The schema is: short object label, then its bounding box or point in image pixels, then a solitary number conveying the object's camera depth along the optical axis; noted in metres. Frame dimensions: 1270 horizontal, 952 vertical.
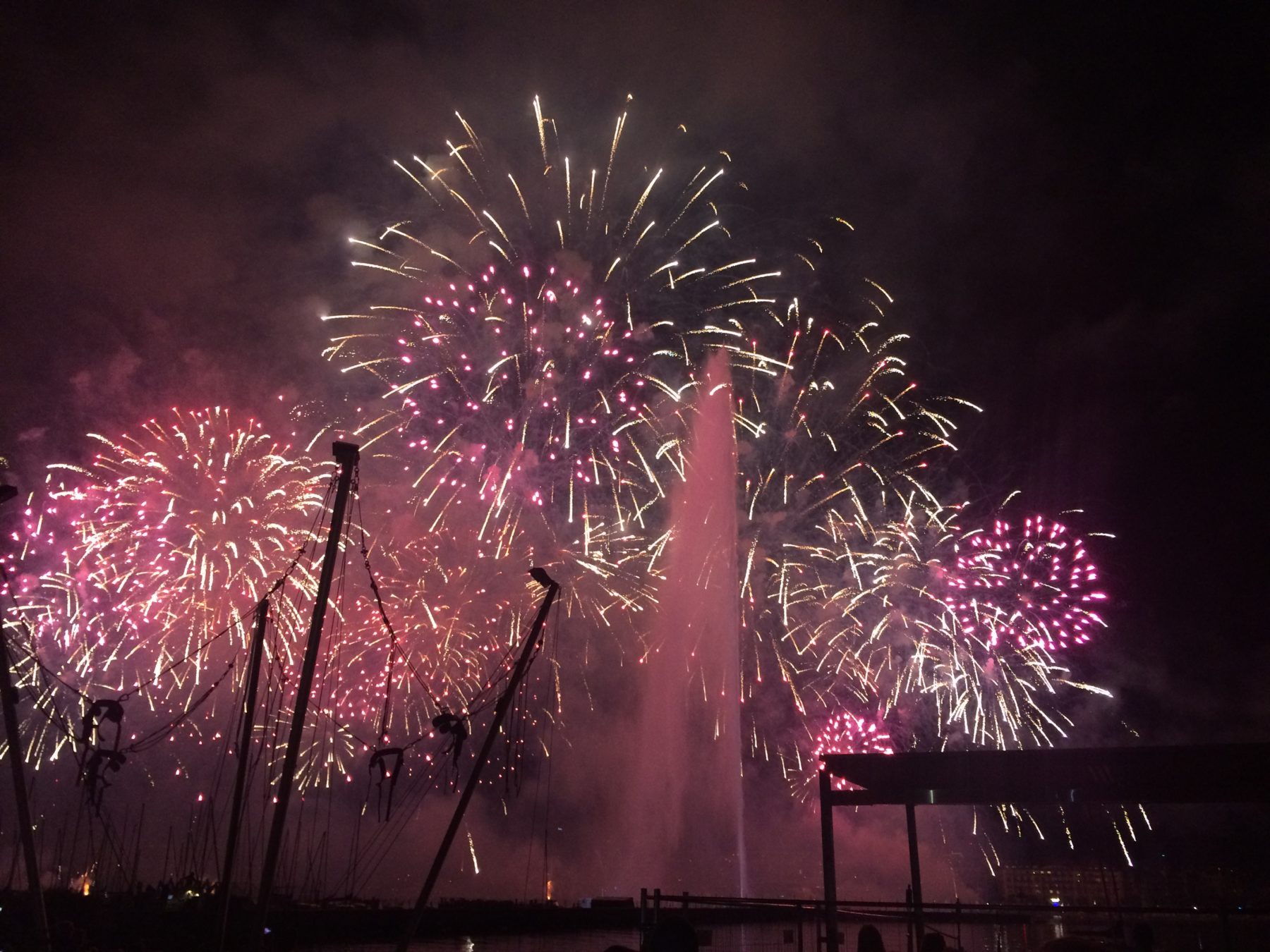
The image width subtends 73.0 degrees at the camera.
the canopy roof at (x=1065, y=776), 14.89
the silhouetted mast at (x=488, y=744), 20.66
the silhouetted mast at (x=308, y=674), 16.84
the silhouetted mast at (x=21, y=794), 17.20
